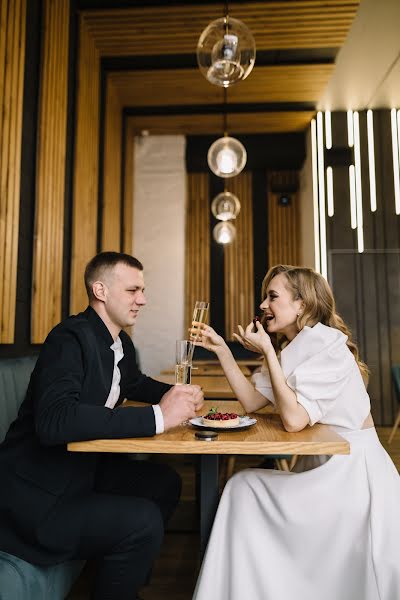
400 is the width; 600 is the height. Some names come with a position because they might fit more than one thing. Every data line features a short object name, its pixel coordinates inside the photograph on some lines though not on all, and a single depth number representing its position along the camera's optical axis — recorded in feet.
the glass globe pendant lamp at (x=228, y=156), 13.58
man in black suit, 4.75
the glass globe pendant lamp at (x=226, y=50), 8.07
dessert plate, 5.21
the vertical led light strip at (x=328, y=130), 21.86
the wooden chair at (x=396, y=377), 16.48
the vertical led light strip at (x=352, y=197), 21.81
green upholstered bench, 4.67
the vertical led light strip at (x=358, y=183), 21.65
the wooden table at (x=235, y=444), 4.55
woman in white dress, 4.94
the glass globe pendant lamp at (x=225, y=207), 17.63
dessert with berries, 5.22
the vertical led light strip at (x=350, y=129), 22.02
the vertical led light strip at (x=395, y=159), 21.57
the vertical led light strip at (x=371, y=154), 21.76
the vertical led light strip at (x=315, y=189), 21.74
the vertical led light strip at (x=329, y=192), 21.94
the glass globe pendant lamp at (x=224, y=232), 19.22
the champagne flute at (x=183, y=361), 5.86
